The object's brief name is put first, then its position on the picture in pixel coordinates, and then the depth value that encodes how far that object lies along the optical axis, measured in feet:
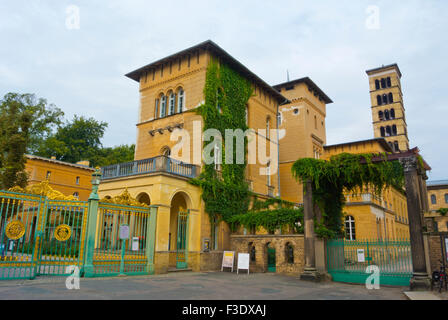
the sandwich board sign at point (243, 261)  59.59
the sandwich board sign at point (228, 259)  62.31
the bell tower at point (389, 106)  201.57
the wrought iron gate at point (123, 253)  44.91
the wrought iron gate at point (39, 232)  35.19
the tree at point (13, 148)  59.93
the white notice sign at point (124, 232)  45.10
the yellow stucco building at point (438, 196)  227.40
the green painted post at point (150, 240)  51.64
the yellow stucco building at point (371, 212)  99.66
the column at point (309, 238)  47.55
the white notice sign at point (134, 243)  47.36
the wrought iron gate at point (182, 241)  59.52
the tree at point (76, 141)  148.15
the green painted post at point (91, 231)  42.24
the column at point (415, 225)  38.22
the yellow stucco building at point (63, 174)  126.31
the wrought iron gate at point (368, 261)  44.01
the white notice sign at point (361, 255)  46.27
